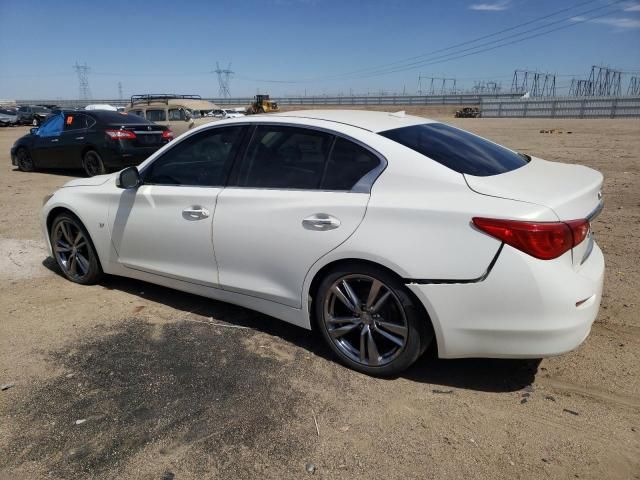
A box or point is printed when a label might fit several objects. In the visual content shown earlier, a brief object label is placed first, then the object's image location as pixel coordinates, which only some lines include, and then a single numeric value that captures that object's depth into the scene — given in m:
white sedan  2.73
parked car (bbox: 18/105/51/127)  41.38
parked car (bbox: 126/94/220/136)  16.00
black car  11.21
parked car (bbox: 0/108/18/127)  40.25
